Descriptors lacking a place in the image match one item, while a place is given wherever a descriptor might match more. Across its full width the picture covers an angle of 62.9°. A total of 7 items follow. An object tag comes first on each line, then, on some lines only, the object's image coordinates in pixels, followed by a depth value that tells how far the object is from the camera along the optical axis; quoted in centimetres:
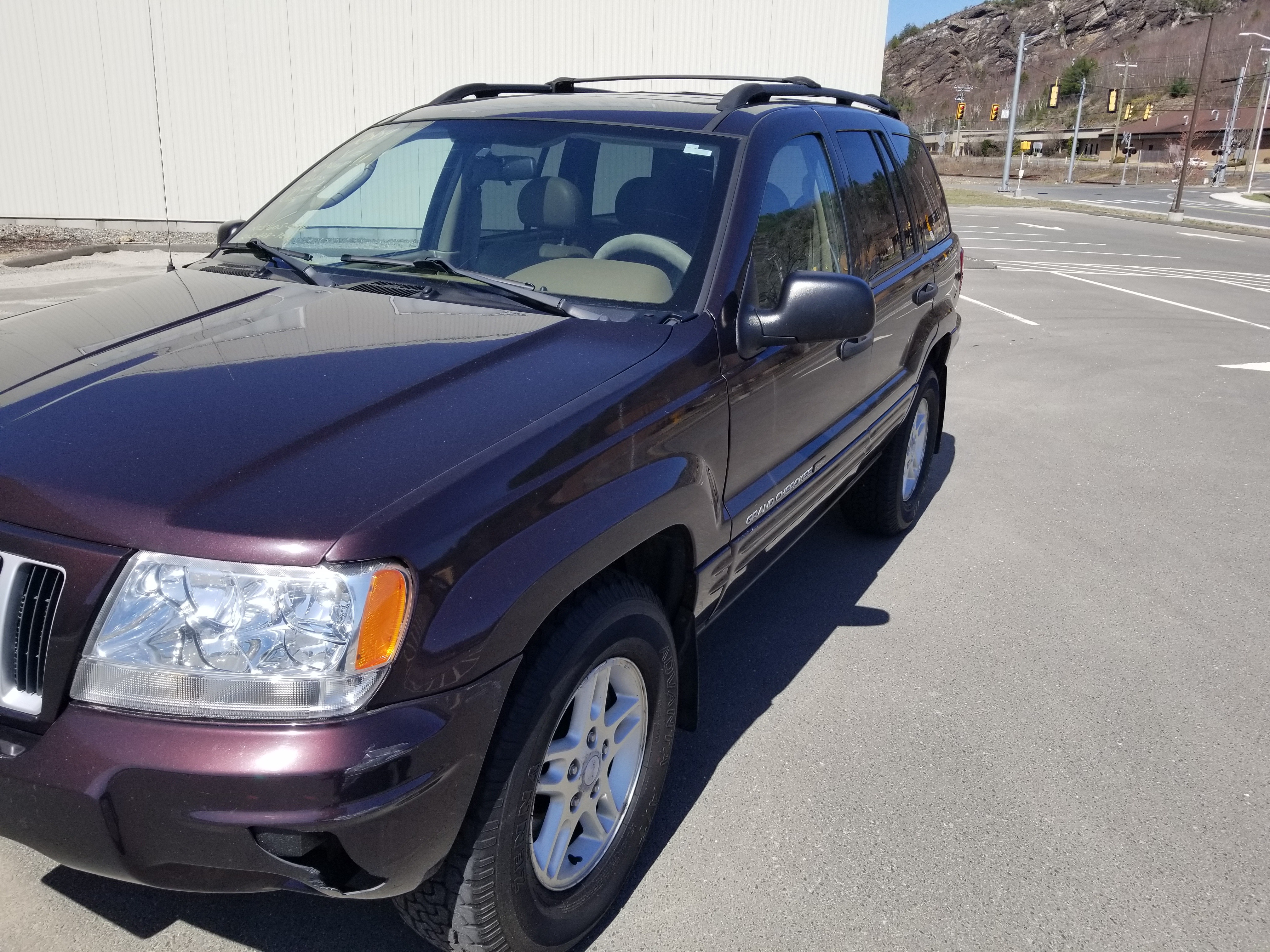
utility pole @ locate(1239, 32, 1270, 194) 6575
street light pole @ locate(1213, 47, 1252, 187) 6278
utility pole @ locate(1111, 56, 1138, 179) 9324
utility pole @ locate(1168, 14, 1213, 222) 3319
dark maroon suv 177
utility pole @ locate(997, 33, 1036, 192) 3776
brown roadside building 9275
